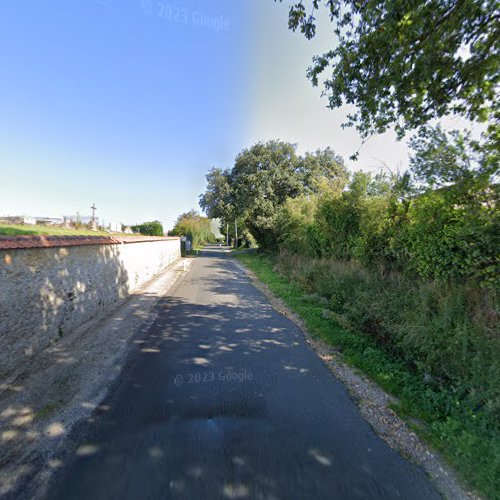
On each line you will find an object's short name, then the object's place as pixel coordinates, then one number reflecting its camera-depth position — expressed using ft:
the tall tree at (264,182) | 72.38
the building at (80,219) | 65.46
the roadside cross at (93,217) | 71.86
